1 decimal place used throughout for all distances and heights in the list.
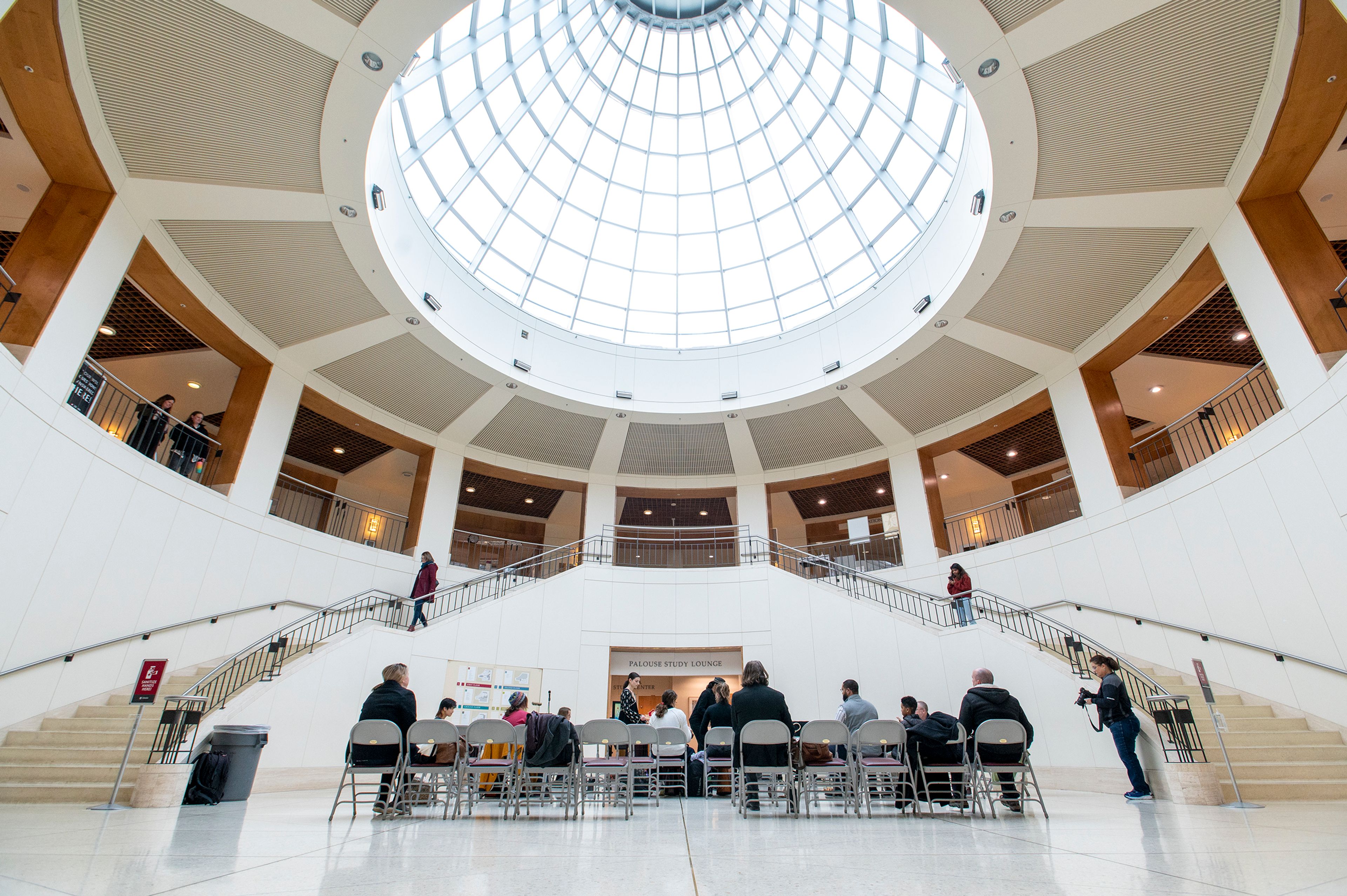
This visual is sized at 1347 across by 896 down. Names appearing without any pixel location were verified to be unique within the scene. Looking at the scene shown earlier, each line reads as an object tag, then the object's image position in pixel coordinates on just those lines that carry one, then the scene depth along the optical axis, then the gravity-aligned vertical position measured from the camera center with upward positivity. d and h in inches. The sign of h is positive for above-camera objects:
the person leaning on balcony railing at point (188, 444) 437.1 +200.9
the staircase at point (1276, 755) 263.4 -7.8
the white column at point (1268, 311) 338.0 +224.5
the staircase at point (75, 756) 251.6 -8.6
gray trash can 260.1 -5.6
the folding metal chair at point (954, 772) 216.4 -12.2
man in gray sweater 286.4 +11.0
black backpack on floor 243.4 -16.6
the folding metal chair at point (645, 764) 243.3 -9.6
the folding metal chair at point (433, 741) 223.5 -1.8
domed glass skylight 493.0 +491.9
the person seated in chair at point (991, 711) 232.1 +9.0
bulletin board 477.4 +35.5
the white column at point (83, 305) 323.9 +218.0
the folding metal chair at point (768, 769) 219.0 -10.5
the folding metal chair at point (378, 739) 222.1 -1.0
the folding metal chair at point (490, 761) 223.6 -8.3
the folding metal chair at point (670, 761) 287.7 -10.7
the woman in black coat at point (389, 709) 228.8 +9.7
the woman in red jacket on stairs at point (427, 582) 516.4 +118.1
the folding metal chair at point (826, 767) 219.5 -10.0
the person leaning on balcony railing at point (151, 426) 416.2 +192.4
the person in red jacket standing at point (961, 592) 475.2 +107.4
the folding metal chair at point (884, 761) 221.1 -8.1
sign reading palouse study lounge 588.4 +63.4
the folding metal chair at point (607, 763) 238.5 -9.5
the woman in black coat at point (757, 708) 239.5 +10.5
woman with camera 262.2 +7.0
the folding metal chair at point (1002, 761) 217.3 -6.7
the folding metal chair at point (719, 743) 277.6 -2.5
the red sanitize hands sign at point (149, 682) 236.7 +18.7
